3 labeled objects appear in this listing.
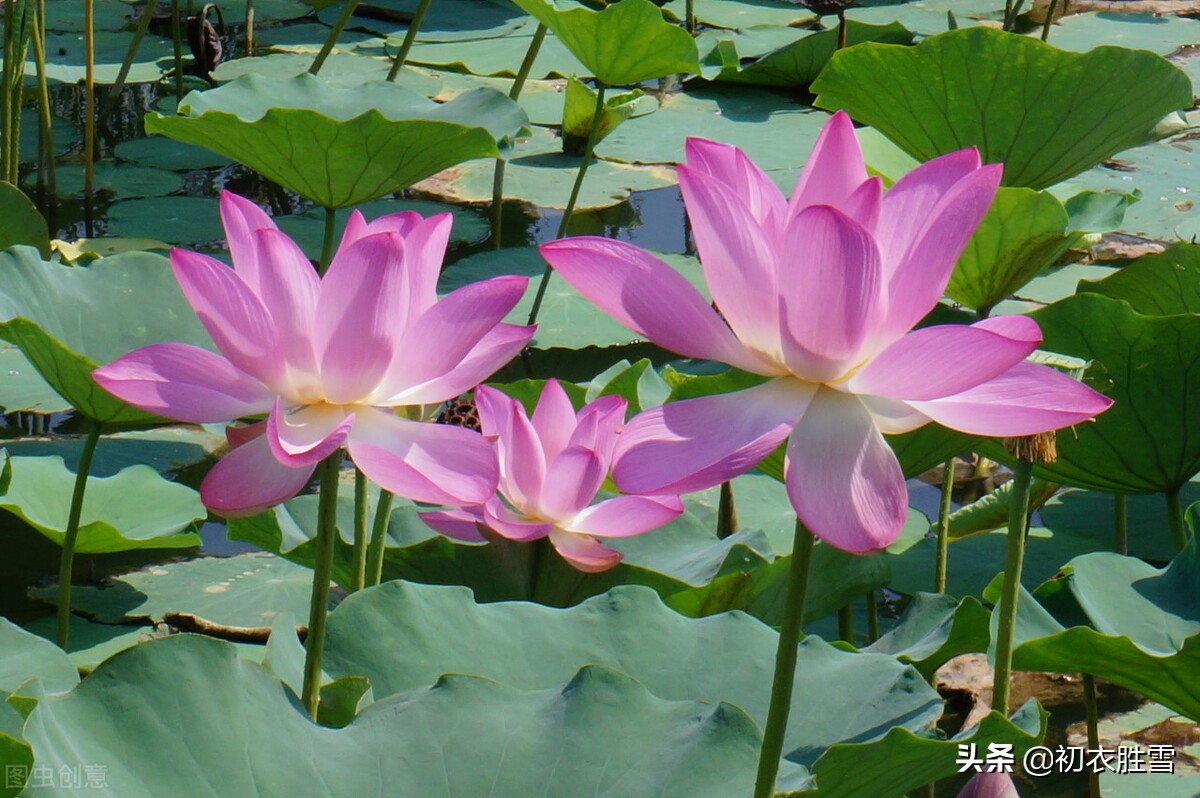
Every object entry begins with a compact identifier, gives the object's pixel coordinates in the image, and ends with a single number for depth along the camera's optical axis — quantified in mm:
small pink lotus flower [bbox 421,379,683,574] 2539
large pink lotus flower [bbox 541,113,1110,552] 2227
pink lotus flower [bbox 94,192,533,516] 2317
